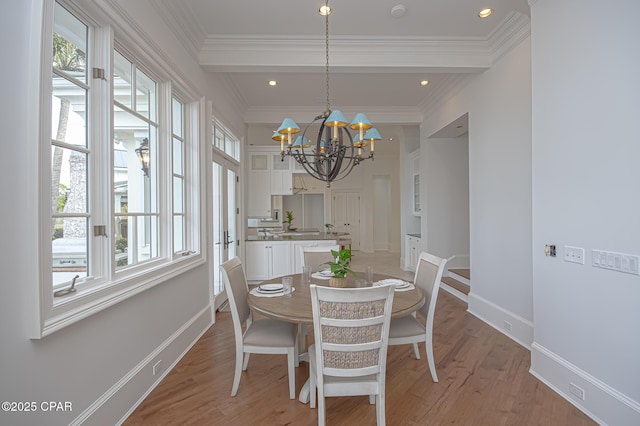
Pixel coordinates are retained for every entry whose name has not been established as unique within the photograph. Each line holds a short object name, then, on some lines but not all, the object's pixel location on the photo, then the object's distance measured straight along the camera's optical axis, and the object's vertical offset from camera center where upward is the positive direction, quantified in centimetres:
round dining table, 175 -59
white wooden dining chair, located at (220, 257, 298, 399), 200 -86
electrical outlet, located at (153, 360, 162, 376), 218 -115
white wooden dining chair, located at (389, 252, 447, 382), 214 -85
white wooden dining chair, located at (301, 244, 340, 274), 317 -45
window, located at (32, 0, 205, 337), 143 +31
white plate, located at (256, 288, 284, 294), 219 -57
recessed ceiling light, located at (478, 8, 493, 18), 272 +192
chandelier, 211 +65
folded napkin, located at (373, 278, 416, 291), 225 -56
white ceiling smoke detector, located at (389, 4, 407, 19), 262 +189
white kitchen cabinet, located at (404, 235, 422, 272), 572 -75
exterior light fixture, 227 +51
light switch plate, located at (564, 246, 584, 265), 194 -28
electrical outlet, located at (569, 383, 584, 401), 191 -119
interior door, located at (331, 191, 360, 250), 951 +16
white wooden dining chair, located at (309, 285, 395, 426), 149 -67
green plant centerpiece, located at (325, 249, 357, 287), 217 -40
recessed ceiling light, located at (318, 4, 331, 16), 257 +187
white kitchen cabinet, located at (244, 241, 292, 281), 514 -74
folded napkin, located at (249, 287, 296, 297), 213 -58
